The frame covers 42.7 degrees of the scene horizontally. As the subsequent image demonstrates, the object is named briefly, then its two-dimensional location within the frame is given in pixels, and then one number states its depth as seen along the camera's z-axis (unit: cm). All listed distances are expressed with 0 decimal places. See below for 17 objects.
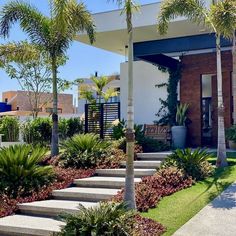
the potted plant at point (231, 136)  1163
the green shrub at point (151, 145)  1132
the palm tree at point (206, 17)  904
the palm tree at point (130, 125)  630
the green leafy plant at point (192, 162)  841
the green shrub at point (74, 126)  1631
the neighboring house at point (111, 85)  2258
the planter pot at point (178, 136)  1312
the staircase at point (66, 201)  627
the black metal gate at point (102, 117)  1451
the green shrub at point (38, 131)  1512
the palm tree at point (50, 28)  1094
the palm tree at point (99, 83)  2035
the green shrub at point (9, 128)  1597
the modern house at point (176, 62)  1321
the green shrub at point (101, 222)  517
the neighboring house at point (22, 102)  4055
